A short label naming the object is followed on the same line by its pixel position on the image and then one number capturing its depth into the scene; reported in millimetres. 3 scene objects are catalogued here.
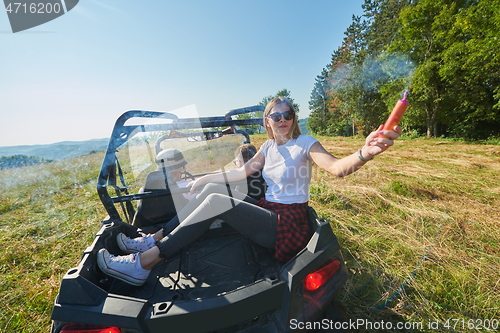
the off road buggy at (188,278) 1144
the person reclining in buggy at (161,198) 2502
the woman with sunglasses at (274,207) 1645
